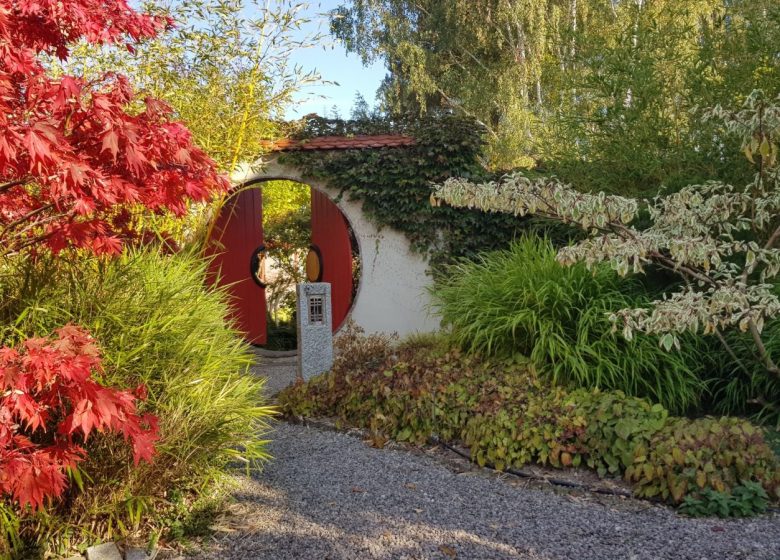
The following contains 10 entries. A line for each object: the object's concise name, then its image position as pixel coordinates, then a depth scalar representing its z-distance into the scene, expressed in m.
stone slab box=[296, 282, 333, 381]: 5.13
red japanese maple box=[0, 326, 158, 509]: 1.84
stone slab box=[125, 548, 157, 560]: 2.52
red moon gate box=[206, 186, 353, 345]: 7.44
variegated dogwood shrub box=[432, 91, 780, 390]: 3.23
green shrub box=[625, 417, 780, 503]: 3.01
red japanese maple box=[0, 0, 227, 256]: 1.87
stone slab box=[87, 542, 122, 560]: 2.47
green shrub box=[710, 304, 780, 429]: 4.03
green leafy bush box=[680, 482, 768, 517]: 2.87
